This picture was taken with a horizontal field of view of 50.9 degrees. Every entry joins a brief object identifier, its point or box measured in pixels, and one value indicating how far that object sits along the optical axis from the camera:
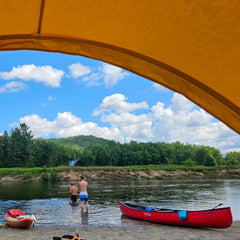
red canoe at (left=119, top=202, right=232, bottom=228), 10.33
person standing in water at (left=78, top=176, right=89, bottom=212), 13.09
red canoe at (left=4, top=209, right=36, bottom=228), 10.42
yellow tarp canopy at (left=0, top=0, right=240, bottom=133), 2.34
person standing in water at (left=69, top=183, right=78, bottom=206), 16.88
